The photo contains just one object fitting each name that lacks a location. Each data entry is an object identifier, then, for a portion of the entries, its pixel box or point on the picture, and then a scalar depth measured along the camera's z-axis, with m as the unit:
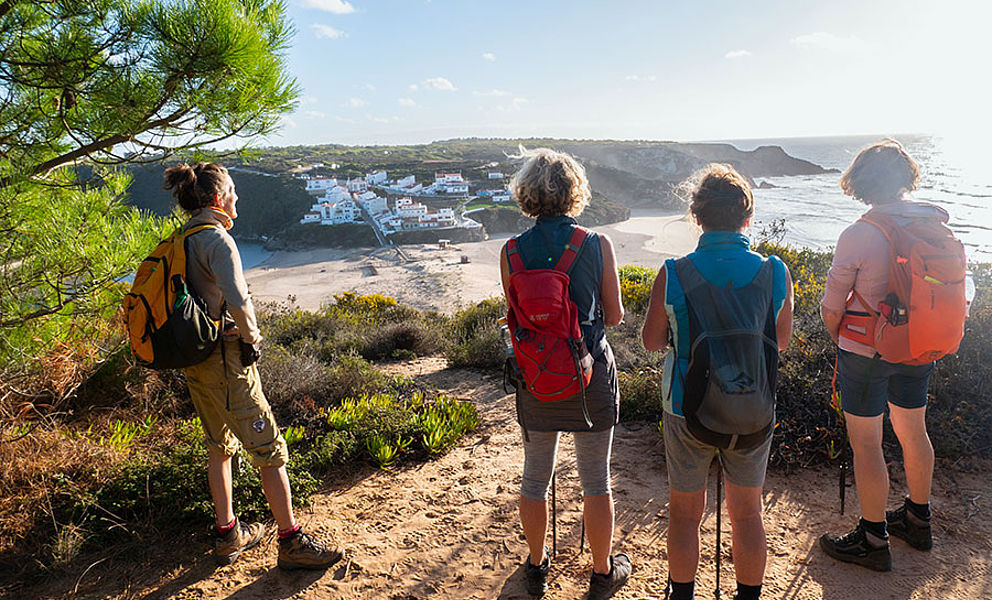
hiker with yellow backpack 2.19
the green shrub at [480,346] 6.12
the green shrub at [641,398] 4.43
